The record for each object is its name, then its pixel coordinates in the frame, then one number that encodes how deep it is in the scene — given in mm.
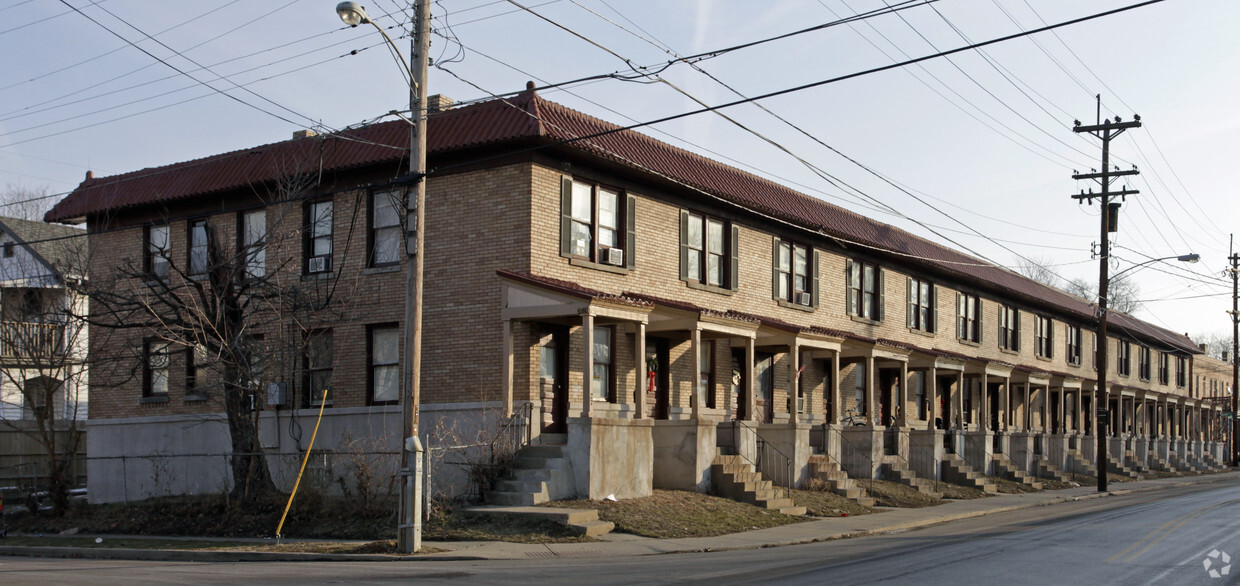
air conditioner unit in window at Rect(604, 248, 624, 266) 23281
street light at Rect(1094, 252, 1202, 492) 35156
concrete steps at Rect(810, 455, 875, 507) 26328
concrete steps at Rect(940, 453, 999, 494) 32469
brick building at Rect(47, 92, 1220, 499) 21562
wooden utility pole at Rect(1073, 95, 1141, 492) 35344
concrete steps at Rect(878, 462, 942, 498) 29625
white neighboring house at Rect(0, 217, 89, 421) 24938
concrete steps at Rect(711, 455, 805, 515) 22969
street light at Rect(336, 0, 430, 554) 16562
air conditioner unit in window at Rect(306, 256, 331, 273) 24547
